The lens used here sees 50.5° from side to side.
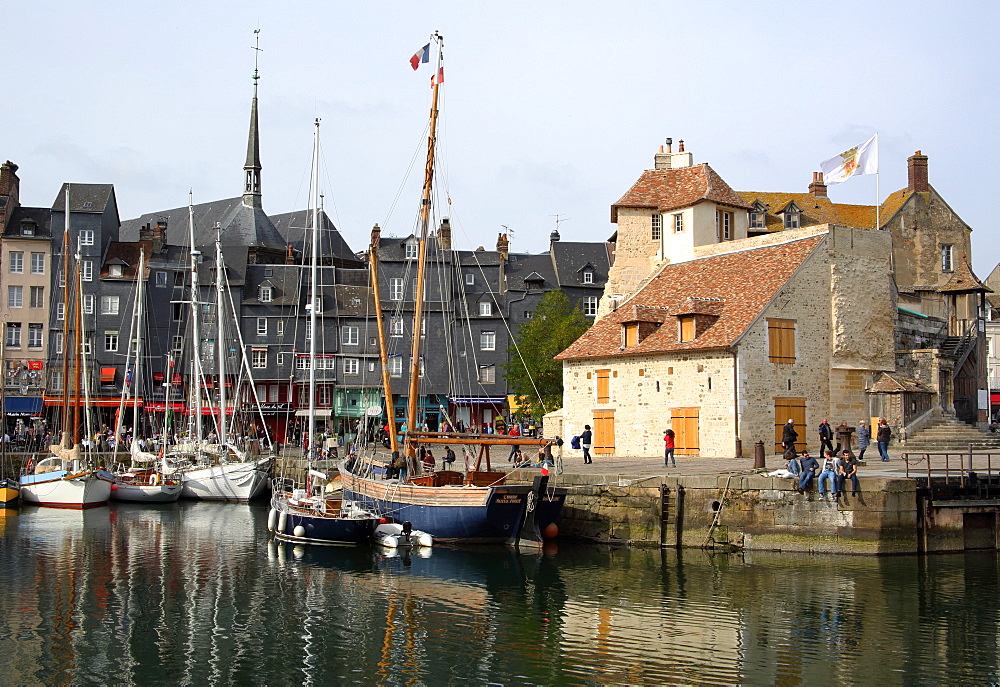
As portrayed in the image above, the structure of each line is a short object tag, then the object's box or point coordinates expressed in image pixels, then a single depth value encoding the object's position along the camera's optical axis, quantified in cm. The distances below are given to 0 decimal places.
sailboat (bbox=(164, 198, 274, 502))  4566
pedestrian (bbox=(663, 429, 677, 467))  3253
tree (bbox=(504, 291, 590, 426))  5594
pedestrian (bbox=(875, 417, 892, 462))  3273
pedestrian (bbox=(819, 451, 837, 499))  2591
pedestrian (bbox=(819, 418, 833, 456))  3033
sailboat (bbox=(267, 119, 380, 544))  2977
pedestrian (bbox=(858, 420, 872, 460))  3272
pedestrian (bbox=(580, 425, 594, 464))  3653
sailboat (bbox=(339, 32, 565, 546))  2834
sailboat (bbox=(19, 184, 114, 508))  4259
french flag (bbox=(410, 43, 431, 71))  3272
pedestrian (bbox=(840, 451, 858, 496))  2584
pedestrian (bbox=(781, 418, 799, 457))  3170
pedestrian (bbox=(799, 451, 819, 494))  2628
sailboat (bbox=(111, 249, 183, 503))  4472
